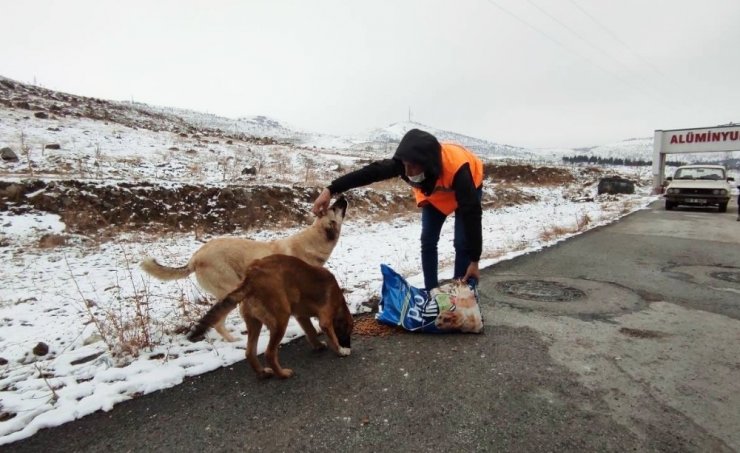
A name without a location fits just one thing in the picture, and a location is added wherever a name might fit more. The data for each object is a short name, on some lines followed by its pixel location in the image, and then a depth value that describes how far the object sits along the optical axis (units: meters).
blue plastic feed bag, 3.76
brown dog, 2.91
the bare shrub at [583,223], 12.02
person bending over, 3.47
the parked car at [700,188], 16.19
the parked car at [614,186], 29.28
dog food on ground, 3.86
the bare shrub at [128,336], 3.45
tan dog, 4.01
